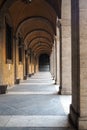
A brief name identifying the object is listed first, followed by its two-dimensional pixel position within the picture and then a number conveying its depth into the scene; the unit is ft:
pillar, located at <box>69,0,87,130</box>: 13.10
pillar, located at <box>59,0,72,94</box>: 27.09
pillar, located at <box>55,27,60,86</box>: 39.51
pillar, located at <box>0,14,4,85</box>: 31.75
